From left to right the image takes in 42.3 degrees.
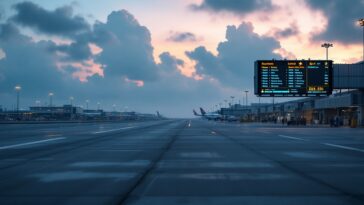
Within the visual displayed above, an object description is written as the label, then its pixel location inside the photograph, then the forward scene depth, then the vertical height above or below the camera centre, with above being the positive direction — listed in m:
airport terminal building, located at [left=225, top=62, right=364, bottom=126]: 64.12 +3.02
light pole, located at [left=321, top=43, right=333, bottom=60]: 79.45 +12.58
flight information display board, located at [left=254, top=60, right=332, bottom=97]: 60.38 +5.29
